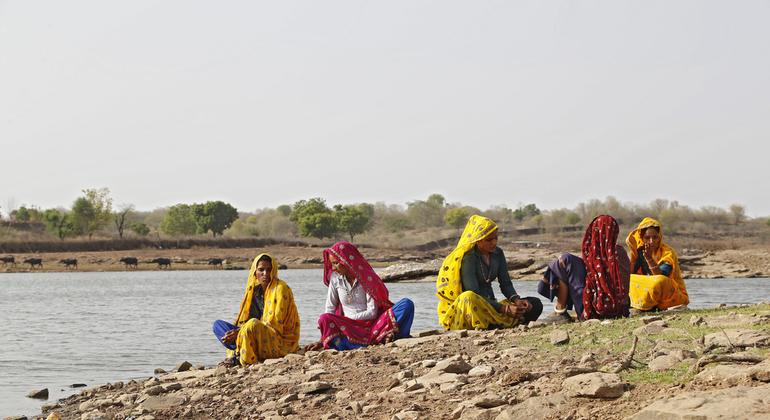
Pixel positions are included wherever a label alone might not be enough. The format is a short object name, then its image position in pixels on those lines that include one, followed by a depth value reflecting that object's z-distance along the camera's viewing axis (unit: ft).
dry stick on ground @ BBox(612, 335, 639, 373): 20.30
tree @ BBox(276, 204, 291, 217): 390.26
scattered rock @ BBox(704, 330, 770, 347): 22.03
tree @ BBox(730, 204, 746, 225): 246.10
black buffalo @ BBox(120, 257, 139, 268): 171.57
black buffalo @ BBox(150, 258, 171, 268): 169.99
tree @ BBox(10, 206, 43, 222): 286.05
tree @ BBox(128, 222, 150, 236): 269.85
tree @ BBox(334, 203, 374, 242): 232.94
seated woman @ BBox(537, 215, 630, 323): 30.53
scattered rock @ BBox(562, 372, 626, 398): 18.58
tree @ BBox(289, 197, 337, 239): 229.45
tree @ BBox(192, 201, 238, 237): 265.34
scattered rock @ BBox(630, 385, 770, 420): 15.61
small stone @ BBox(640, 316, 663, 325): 27.47
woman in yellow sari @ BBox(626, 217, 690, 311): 33.04
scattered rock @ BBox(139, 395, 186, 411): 25.57
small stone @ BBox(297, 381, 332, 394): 23.63
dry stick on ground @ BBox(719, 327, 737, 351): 21.71
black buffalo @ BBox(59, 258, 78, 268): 170.64
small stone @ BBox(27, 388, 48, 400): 33.04
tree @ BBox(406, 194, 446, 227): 314.04
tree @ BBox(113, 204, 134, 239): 251.93
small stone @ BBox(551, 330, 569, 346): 24.91
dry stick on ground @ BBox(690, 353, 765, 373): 19.42
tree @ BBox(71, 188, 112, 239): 232.53
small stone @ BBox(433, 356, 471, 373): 22.93
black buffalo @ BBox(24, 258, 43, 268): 168.55
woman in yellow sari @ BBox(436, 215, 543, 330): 30.78
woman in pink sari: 30.81
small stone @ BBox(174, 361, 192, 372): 33.91
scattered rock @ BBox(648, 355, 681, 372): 20.08
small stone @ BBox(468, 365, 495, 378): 22.17
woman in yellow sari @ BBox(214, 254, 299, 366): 30.09
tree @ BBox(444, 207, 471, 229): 275.59
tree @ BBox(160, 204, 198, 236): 273.54
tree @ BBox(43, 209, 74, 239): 231.71
